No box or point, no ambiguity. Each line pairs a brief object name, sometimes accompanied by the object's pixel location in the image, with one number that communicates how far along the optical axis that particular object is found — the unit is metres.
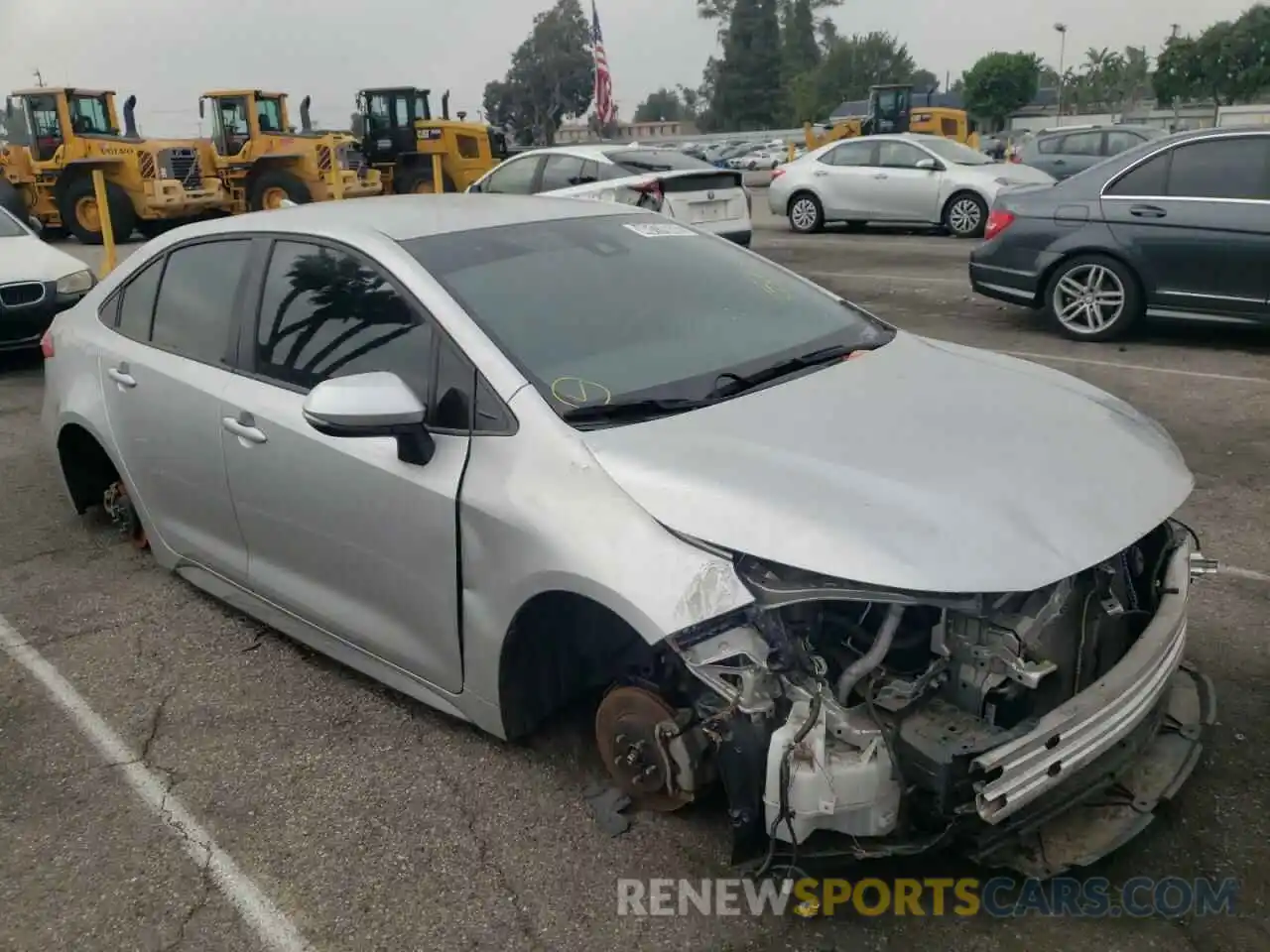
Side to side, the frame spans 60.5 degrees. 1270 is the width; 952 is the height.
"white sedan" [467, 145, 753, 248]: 11.27
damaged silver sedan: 2.34
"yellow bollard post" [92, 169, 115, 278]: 11.33
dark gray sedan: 7.34
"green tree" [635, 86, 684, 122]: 132.25
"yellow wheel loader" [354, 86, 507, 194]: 21.73
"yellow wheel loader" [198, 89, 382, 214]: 19.53
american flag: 34.44
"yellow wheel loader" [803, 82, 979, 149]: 26.77
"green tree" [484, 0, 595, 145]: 88.94
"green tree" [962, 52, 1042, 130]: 65.19
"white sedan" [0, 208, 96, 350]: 8.60
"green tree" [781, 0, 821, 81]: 101.38
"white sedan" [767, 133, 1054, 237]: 14.84
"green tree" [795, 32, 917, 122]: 87.44
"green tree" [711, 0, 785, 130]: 91.19
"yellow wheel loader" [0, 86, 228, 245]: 18.38
